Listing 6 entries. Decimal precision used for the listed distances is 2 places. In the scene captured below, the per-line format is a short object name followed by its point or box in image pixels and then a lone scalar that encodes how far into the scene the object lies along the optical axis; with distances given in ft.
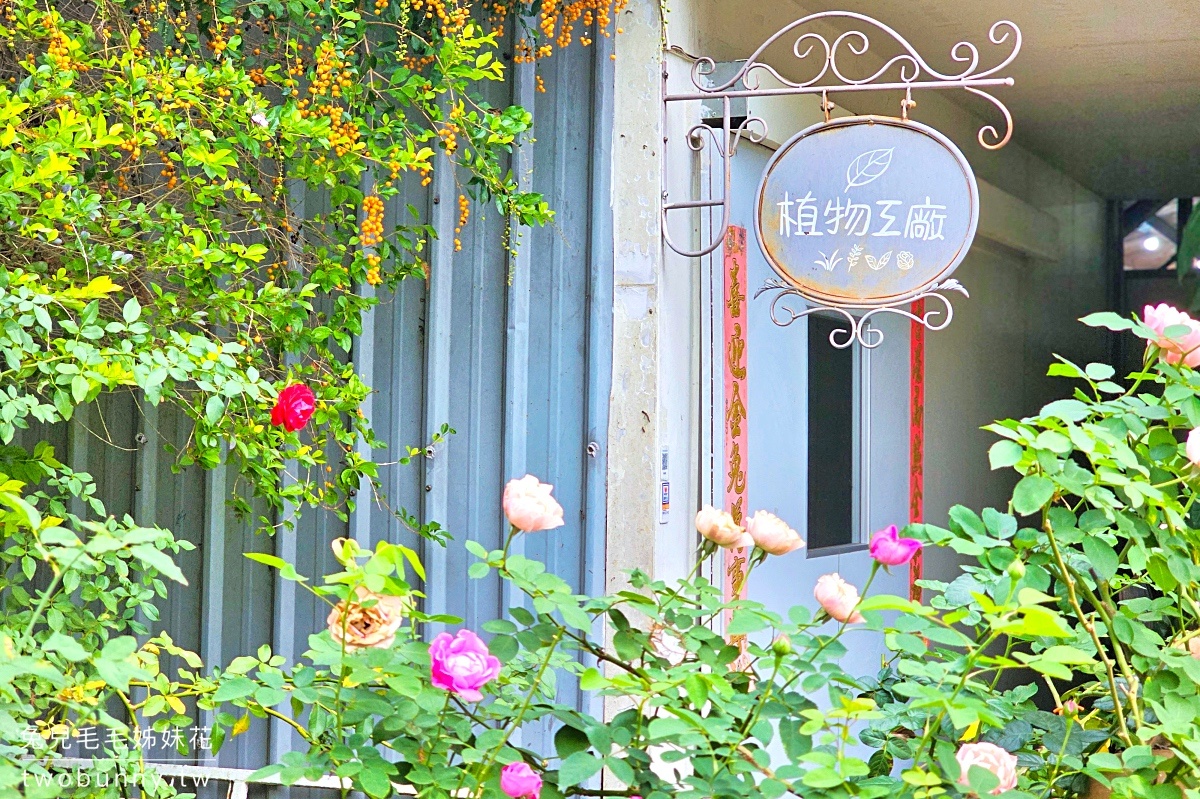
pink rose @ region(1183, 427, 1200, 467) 9.16
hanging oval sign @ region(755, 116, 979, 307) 16.42
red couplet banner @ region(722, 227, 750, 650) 20.83
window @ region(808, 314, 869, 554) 25.36
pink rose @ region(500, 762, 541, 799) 8.63
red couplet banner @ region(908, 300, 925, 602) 30.32
